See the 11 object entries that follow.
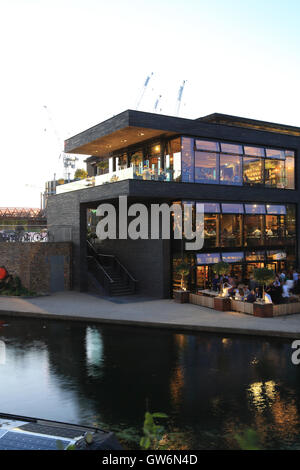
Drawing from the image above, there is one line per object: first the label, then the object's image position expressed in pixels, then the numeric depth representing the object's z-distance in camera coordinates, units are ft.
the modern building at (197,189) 72.38
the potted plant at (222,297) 60.12
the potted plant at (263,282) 54.44
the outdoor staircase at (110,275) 78.48
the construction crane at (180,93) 187.32
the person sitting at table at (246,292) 60.29
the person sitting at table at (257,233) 82.94
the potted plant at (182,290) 68.23
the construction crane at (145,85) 195.85
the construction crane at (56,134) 270.05
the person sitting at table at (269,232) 85.15
